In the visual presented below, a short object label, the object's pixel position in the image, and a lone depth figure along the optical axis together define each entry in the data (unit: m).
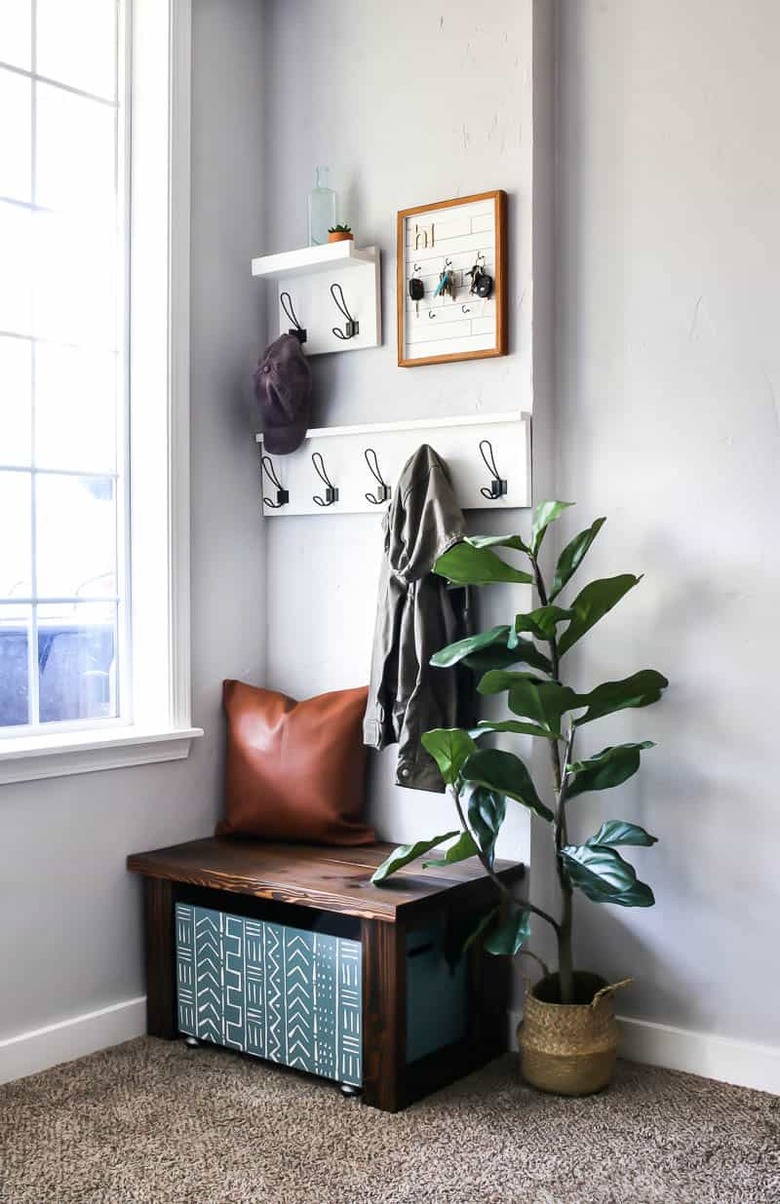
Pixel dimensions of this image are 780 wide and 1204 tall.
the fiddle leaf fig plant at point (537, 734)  2.58
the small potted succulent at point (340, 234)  3.13
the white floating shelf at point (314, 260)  3.10
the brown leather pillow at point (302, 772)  3.06
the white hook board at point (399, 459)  2.89
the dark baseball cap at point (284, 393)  3.17
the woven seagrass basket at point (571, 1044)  2.62
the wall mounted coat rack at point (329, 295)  3.15
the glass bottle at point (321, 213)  3.20
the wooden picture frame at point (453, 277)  2.91
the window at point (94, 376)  2.97
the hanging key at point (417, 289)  3.04
